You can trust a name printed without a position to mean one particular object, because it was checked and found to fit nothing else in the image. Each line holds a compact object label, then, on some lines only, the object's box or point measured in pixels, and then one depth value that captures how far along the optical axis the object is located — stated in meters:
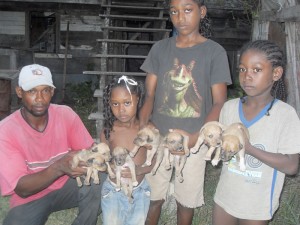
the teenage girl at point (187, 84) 1.81
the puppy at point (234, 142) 1.25
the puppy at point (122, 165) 1.54
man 1.78
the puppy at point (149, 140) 1.50
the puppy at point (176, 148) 1.43
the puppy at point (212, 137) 1.32
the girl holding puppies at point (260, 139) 1.50
